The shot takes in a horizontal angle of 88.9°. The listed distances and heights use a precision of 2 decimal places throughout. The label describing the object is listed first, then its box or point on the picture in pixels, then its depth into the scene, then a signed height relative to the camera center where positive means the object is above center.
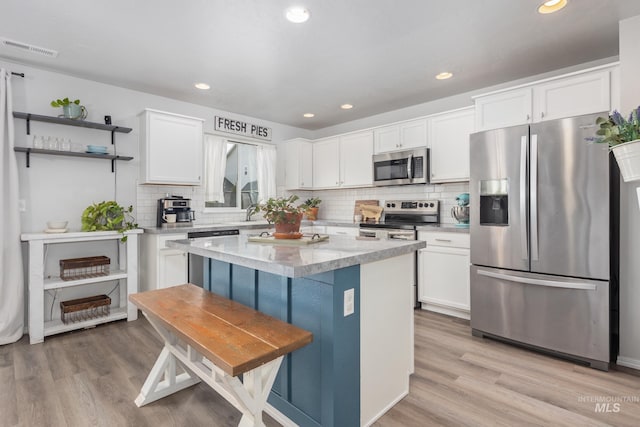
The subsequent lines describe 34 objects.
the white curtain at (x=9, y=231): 2.96 -0.15
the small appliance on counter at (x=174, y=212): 3.88 +0.03
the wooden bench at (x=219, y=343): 1.34 -0.56
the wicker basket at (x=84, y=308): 3.18 -0.94
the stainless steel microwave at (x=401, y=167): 4.02 +0.60
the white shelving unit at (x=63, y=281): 2.93 -0.65
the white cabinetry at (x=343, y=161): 4.68 +0.81
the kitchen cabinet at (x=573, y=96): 2.52 +0.95
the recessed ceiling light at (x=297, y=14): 2.24 +1.41
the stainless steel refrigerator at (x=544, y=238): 2.38 -0.20
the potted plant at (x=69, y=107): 3.23 +1.08
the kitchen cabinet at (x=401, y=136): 4.06 +1.02
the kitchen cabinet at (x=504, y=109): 2.86 +0.95
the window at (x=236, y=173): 4.61 +0.63
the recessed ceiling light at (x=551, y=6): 2.17 +1.40
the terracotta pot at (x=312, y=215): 5.29 -0.02
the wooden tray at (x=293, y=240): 2.13 -0.18
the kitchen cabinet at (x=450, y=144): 3.67 +0.81
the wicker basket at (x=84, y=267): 3.20 -0.53
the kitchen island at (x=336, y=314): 1.58 -0.55
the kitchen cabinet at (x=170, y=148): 3.71 +0.78
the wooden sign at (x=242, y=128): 4.65 +1.29
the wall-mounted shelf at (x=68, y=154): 3.10 +0.62
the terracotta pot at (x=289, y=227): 2.24 -0.09
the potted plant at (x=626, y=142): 1.17 +0.27
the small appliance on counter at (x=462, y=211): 3.62 +0.03
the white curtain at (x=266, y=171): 5.22 +0.69
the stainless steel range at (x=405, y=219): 3.82 -0.08
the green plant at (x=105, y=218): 3.33 -0.04
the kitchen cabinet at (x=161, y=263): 3.52 -0.54
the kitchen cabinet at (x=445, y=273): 3.41 -0.65
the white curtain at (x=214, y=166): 4.55 +0.68
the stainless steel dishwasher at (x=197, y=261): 3.82 -0.56
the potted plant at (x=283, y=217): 2.24 -0.02
